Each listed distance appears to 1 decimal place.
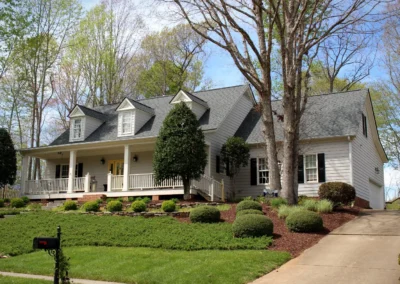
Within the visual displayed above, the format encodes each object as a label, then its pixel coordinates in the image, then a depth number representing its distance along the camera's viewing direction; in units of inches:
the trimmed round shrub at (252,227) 472.4
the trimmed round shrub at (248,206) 594.2
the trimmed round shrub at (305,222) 502.0
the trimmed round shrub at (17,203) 842.2
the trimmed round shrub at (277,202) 627.2
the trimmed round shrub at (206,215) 565.9
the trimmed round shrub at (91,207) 710.0
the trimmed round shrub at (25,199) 895.5
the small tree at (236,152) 839.1
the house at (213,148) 810.2
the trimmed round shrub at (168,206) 651.5
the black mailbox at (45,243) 249.4
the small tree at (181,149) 757.3
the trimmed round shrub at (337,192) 671.1
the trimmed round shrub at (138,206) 666.8
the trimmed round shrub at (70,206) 756.8
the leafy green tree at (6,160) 957.2
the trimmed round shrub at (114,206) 689.6
